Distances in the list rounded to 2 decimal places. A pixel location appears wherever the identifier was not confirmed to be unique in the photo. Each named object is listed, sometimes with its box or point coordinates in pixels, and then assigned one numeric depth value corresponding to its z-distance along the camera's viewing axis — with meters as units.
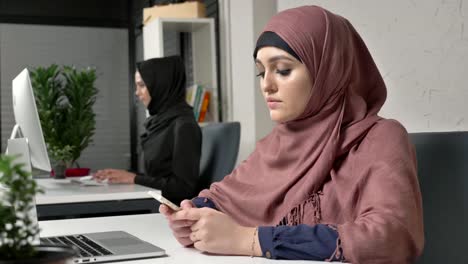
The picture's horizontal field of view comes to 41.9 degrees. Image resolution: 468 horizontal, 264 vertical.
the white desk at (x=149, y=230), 1.16
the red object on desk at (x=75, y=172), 3.33
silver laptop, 1.15
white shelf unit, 3.48
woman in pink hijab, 1.14
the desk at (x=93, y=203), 2.33
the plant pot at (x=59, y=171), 3.18
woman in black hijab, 2.76
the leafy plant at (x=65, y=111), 3.14
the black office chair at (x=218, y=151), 2.59
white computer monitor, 1.58
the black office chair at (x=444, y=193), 1.32
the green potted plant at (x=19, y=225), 0.56
